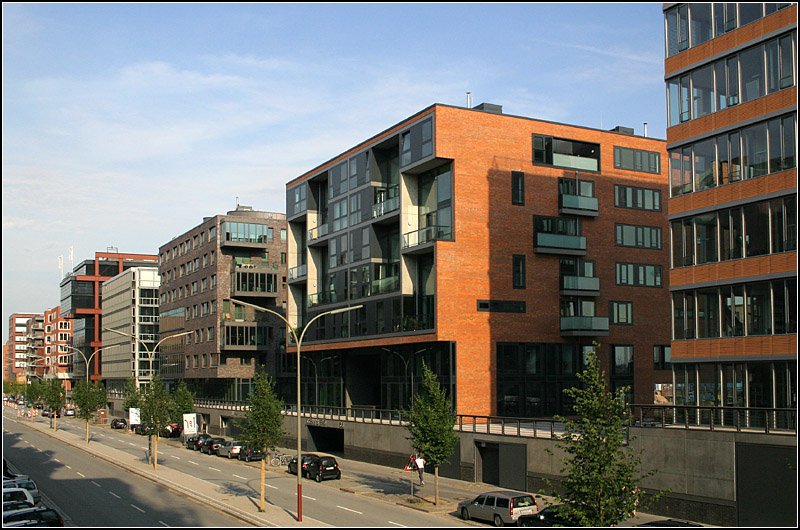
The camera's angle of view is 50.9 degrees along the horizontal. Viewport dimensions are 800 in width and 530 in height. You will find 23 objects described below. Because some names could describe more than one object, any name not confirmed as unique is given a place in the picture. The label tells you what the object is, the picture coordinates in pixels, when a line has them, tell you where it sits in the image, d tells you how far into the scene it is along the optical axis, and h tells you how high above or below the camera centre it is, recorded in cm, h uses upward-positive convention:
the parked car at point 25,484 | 4123 -715
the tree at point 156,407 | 5869 -488
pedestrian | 4262 -627
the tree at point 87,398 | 8944 -635
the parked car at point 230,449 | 6650 -877
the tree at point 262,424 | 4794 -486
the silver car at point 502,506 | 3559 -728
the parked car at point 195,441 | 7354 -902
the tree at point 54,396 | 10712 -748
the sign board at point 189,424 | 6725 -686
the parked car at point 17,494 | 3712 -682
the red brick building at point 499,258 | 5806 +582
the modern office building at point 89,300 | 16162 +779
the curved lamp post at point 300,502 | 3575 -697
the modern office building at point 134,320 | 13512 +328
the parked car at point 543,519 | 3383 -741
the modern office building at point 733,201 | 3581 +608
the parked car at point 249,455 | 6341 -879
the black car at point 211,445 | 7069 -895
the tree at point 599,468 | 2558 -407
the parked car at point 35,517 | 3197 -680
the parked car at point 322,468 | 5209 -810
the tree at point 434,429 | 4303 -474
